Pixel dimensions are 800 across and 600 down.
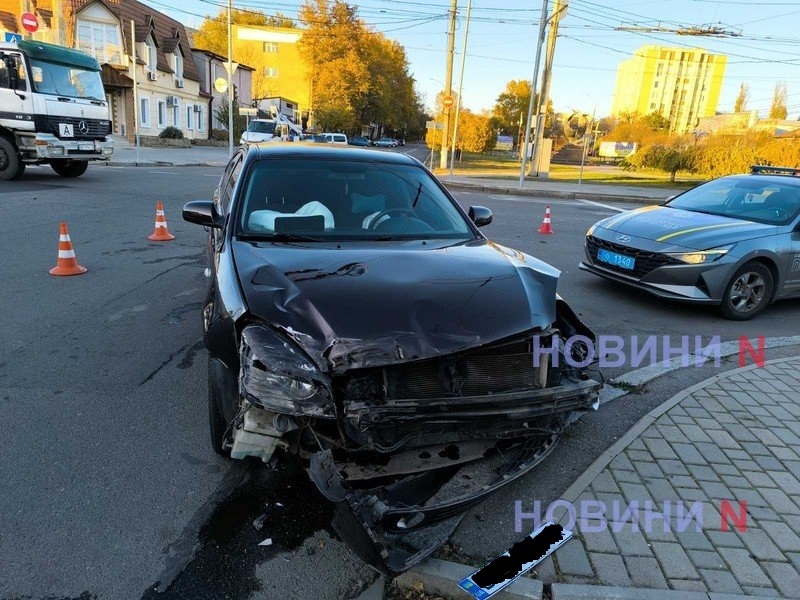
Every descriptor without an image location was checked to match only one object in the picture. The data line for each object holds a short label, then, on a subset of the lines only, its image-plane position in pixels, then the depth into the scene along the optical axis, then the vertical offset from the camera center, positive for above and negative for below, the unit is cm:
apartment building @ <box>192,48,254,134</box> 4878 +427
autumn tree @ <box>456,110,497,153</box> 4525 +120
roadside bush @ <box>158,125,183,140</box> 3766 -78
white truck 1345 +9
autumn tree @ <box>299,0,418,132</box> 5656 +739
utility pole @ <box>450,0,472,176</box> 3319 +534
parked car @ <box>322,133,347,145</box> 3961 -14
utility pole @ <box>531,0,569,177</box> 2734 +349
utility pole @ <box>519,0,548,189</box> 2105 +320
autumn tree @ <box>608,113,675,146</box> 7106 +469
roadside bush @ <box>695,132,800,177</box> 2546 +75
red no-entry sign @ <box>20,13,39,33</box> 1836 +277
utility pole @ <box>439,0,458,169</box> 3032 +390
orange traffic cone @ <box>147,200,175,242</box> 888 -170
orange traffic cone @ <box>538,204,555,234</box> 1162 -148
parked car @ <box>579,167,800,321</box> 598 -90
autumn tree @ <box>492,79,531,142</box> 7512 +612
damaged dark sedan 234 -103
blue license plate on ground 231 -174
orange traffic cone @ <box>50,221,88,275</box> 661 -168
